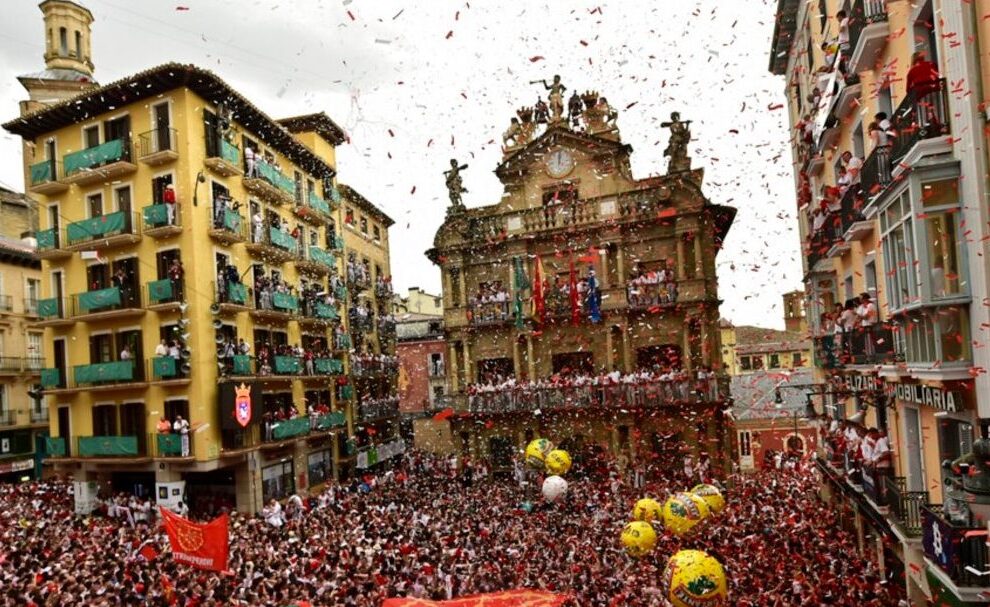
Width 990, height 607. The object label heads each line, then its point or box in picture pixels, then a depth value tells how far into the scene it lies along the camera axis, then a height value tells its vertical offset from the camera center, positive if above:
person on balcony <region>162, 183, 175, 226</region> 25.23 +5.60
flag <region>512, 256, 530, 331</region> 34.24 +2.75
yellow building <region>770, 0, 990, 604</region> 10.14 +0.97
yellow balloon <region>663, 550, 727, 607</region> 11.87 -4.15
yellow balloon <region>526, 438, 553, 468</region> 25.19 -3.91
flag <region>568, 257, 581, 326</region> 33.12 +1.63
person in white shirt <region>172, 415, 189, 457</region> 24.34 -2.22
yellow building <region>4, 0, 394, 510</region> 25.27 +2.69
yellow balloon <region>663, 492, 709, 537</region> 16.58 -4.21
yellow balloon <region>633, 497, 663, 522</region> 17.72 -4.36
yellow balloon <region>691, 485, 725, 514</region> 18.34 -4.27
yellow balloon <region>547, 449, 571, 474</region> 24.27 -4.13
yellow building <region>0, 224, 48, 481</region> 35.53 +0.60
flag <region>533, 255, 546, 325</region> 34.06 +2.13
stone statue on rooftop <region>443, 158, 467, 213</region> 36.47 +8.13
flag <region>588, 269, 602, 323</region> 32.75 +1.53
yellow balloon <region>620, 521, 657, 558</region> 15.71 -4.45
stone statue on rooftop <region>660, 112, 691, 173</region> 32.81 +8.58
